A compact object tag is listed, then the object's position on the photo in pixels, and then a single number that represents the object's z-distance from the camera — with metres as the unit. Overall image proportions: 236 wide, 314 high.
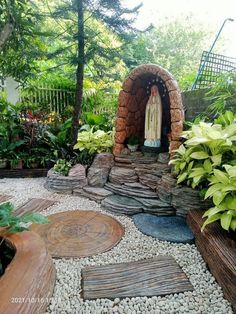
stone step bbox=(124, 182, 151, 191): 3.26
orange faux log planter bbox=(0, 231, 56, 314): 1.23
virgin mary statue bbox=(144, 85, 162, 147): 3.63
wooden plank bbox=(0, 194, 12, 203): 3.34
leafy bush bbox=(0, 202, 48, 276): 1.66
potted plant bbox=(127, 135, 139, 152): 3.88
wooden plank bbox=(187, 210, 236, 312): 1.52
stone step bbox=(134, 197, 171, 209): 2.90
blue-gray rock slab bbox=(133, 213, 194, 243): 2.35
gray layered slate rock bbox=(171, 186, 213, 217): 2.50
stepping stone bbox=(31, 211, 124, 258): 2.17
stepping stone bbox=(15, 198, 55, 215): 2.99
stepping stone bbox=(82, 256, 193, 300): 1.61
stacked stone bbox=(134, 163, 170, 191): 3.24
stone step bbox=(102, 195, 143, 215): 2.96
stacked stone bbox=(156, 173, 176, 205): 2.86
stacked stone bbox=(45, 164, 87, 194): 3.73
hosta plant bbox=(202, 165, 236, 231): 1.80
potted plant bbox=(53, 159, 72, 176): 3.95
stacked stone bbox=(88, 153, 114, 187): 3.70
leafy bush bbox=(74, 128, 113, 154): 4.15
